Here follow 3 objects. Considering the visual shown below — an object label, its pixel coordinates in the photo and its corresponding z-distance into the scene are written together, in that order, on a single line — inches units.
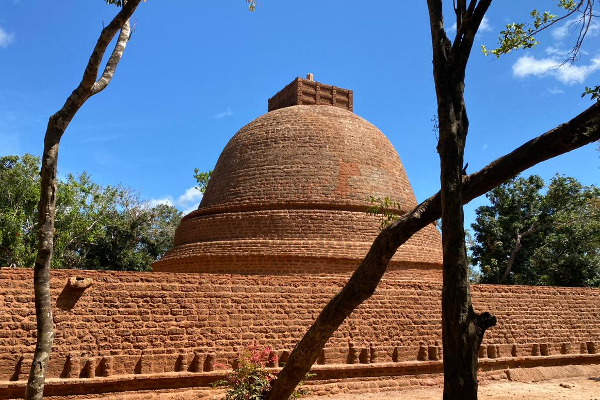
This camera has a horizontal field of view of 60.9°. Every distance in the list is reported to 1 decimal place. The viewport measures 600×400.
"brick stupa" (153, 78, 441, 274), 461.4
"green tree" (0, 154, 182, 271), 719.7
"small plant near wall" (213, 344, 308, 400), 268.2
